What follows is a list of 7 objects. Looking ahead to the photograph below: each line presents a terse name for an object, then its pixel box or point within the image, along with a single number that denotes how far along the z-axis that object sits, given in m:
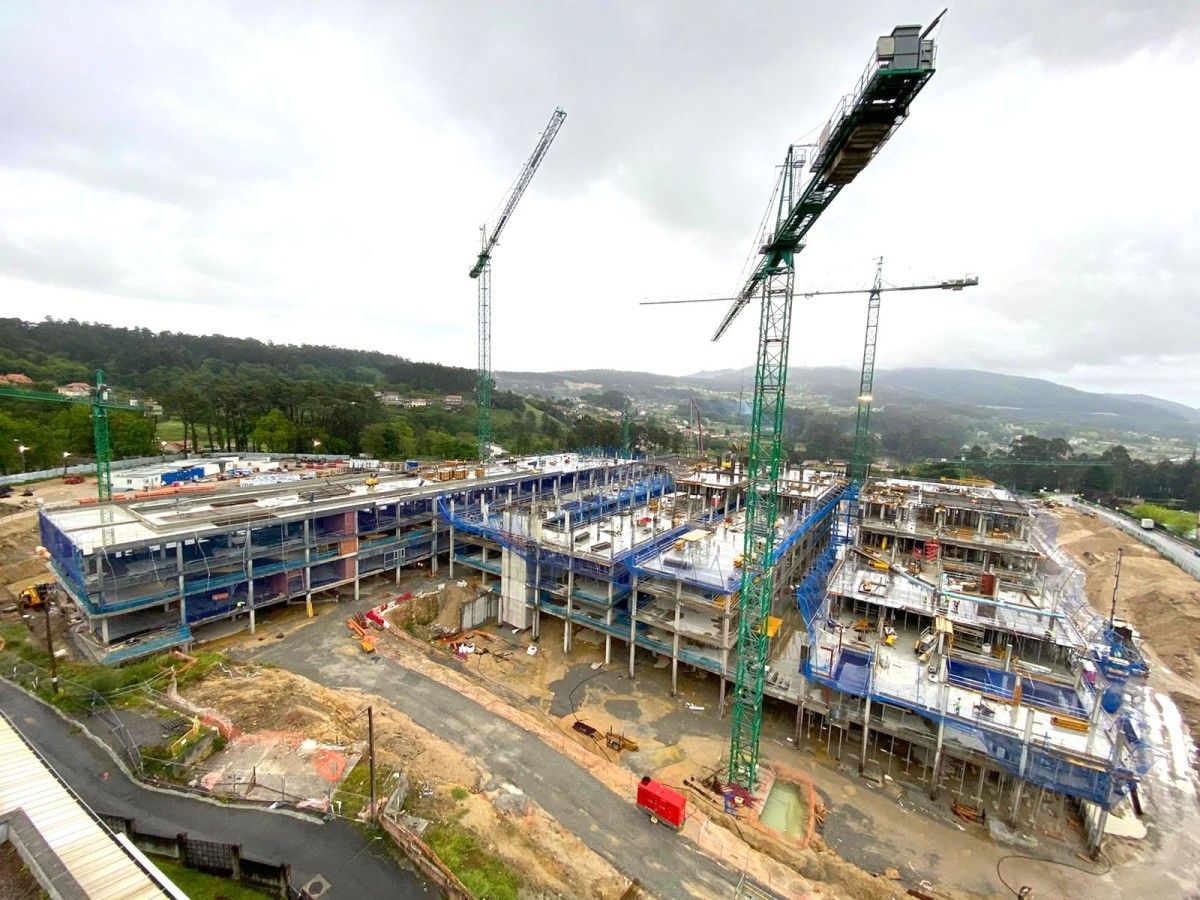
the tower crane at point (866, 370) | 53.94
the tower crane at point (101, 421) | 50.28
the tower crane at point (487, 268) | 69.12
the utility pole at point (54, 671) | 24.91
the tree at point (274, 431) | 87.88
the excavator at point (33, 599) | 34.92
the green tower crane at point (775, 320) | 18.48
